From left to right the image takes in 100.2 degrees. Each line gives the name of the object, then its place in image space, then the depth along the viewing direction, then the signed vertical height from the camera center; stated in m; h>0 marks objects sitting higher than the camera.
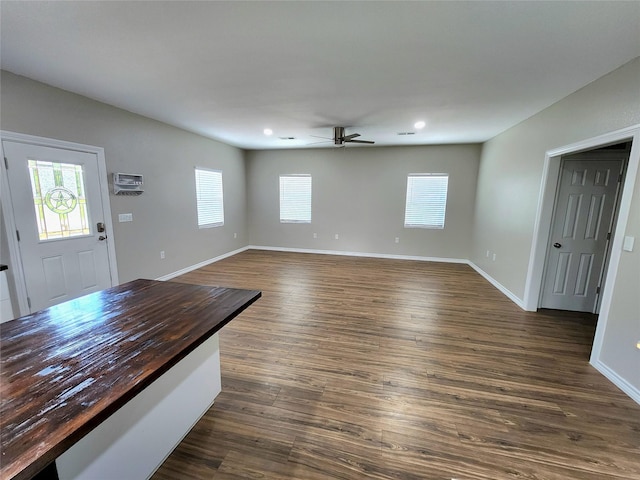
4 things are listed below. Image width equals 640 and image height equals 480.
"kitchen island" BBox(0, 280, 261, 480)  0.75 -0.63
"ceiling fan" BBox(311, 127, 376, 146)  4.27 +1.03
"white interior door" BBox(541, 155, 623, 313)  3.21 -0.34
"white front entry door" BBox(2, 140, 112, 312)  2.75 -0.29
